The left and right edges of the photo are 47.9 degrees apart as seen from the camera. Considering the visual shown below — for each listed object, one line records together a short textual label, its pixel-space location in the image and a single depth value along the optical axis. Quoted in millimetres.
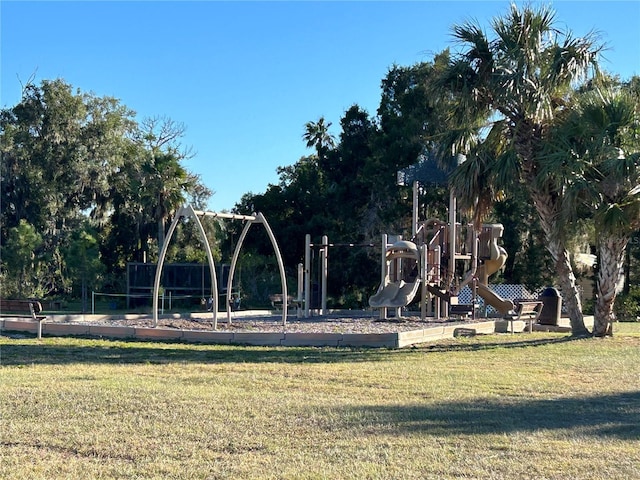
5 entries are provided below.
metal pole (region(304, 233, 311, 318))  20459
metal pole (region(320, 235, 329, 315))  21078
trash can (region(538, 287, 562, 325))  19094
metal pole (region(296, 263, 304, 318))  21094
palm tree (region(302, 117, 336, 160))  37938
